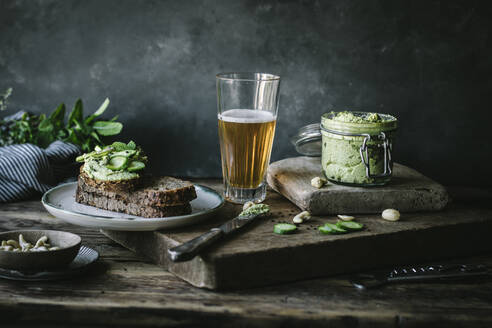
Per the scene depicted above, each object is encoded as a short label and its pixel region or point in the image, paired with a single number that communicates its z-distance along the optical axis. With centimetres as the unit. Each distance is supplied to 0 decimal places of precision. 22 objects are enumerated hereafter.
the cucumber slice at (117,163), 129
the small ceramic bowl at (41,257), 102
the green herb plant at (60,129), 183
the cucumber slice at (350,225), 121
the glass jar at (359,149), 134
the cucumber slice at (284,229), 118
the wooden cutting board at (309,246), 106
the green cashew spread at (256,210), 129
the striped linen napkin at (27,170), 161
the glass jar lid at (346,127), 134
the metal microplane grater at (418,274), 109
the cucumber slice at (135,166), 129
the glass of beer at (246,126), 141
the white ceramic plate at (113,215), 117
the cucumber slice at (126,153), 132
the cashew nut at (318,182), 138
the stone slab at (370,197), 135
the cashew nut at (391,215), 128
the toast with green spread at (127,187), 123
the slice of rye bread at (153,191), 122
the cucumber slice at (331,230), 118
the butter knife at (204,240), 100
